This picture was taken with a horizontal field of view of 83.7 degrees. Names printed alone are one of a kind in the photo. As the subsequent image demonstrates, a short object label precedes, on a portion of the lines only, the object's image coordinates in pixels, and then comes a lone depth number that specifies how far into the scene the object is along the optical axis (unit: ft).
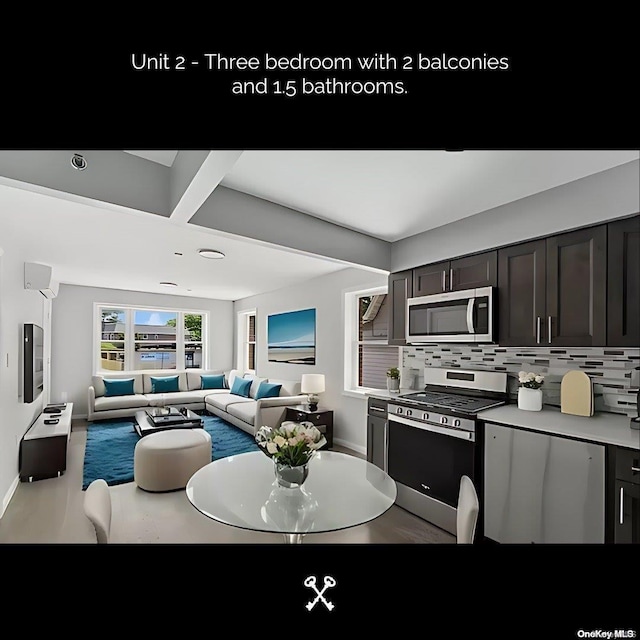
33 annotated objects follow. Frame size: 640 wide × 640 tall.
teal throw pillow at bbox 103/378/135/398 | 17.04
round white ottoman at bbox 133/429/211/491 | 6.82
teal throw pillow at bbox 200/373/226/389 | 19.76
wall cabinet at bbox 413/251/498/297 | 6.68
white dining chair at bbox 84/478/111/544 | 3.25
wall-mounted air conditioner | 10.08
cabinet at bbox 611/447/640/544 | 3.66
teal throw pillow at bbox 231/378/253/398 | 17.46
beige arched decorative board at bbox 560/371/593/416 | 5.17
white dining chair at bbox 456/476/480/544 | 3.66
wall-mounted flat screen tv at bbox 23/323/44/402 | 9.41
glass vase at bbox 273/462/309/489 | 4.33
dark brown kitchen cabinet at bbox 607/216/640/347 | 3.33
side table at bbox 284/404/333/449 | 12.56
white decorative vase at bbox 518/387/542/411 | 6.07
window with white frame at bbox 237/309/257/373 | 21.22
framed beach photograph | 14.89
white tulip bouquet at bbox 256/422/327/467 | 4.21
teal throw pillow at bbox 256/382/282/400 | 15.01
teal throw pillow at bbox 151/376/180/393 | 18.38
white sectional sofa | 13.23
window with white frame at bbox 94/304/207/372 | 18.76
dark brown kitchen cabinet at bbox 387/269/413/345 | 8.29
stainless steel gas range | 6.22
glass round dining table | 3.79
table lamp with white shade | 13.14
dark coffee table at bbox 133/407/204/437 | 12.48
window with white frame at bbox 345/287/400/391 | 11.35
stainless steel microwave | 6.66
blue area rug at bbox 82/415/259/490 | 8.79
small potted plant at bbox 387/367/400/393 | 10.00
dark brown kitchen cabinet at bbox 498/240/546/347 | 5.81
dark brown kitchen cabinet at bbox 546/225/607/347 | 4.39
